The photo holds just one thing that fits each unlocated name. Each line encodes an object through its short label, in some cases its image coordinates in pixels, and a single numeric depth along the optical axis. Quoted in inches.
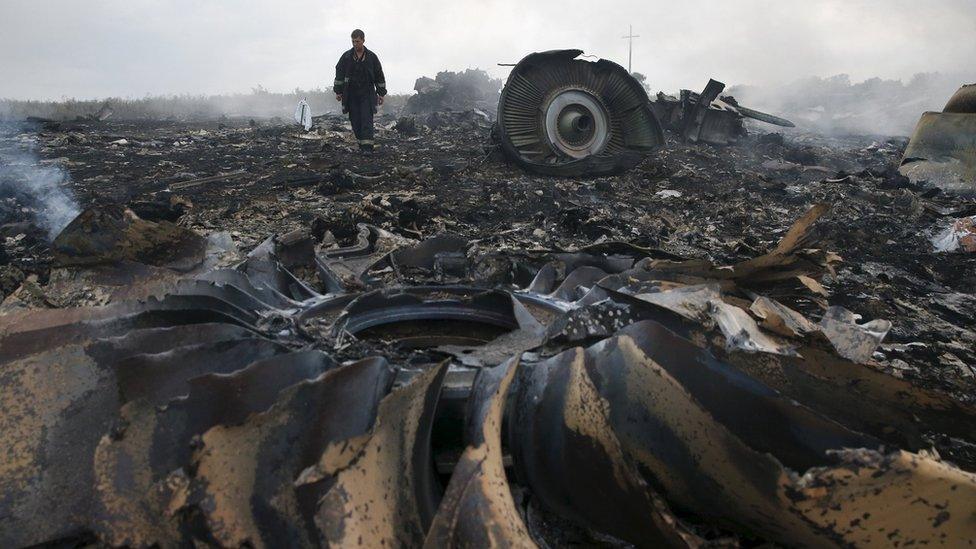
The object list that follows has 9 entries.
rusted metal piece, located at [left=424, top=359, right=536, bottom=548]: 41.6
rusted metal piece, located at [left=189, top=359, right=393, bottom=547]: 46.7
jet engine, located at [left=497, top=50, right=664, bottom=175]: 328.2
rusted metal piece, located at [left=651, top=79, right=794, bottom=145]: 498.6
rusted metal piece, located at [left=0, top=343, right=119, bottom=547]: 51.7
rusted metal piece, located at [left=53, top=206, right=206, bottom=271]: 107.0
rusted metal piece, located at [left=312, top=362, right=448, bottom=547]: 45.0
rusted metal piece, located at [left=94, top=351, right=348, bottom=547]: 47.3
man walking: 380.5
